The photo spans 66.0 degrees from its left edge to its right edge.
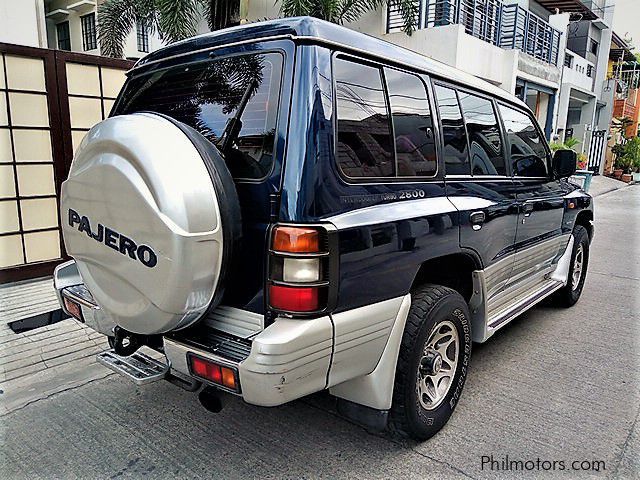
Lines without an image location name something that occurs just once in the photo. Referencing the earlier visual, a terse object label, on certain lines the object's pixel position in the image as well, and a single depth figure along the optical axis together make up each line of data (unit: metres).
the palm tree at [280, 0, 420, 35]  8.38
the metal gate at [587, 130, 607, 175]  27.31
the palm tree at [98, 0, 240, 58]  8.08
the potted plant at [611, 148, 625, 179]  27.47
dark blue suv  2.01
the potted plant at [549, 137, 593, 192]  16.19
